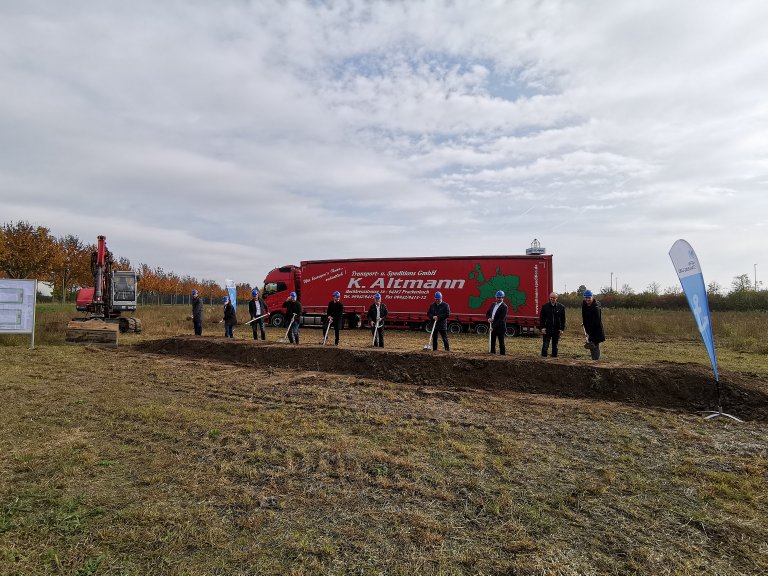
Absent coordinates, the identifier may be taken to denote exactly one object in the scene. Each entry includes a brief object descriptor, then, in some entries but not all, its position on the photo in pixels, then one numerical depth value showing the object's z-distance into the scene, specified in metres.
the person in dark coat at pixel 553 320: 10.36
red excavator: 14.30
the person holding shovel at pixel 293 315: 13.54
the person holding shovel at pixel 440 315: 11.57
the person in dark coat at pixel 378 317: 12.41
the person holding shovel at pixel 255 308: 15.13
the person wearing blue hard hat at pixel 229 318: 15.29
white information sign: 12.83
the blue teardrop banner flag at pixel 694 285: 6.50
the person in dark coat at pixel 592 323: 9.73
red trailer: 18.72
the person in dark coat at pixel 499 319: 10.80
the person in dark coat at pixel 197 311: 15.88
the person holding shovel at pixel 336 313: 13.38
